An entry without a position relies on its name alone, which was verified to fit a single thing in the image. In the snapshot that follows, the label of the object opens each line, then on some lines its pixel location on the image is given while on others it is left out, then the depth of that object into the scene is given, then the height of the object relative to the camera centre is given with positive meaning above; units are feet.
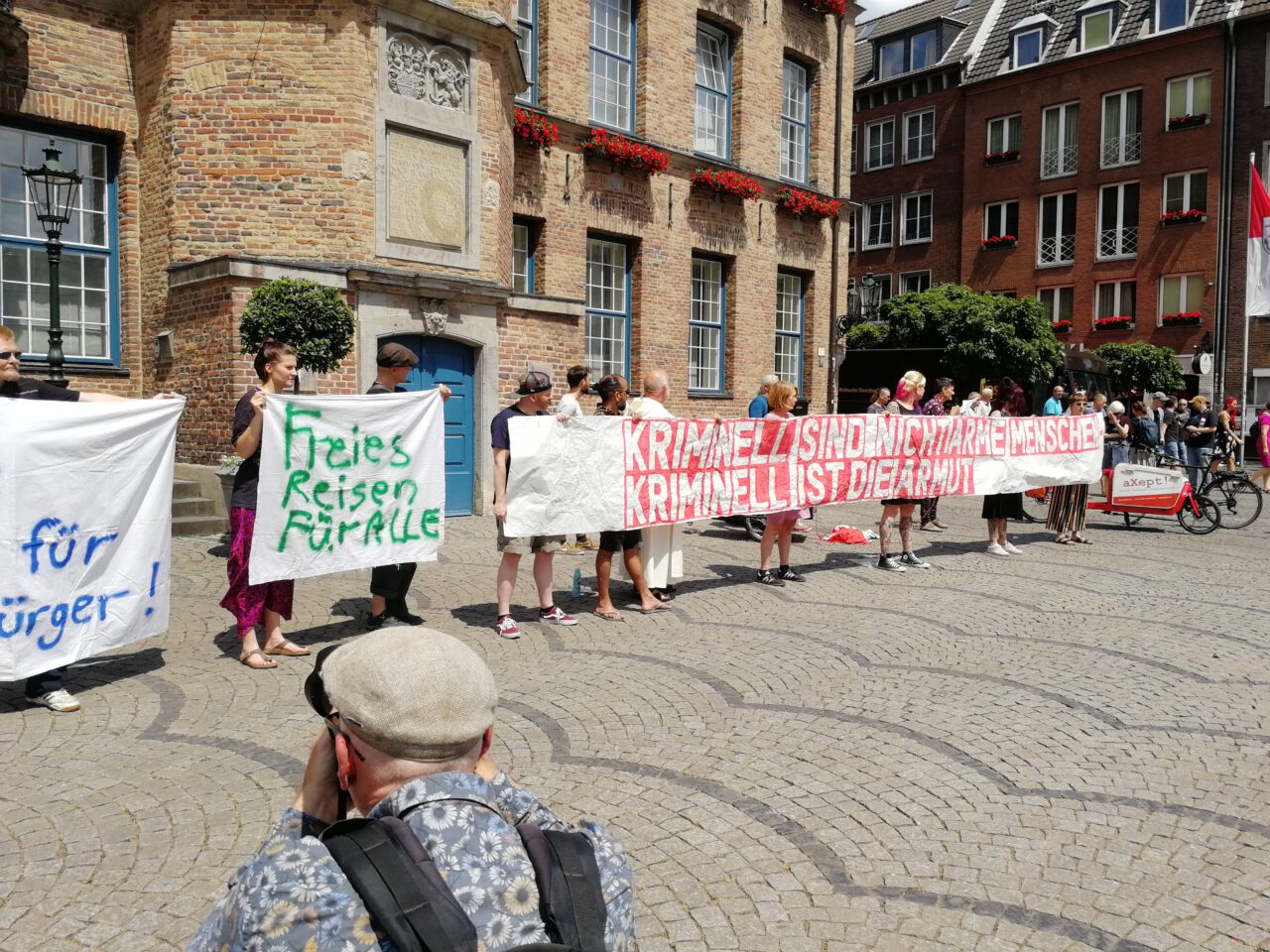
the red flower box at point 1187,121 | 108.17 +33.32
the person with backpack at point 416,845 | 4.73 -2.11
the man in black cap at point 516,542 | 23.16 -2.75
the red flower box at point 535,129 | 50.85 +15.01
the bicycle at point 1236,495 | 45.80 -2.89
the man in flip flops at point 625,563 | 25.73 -3.65
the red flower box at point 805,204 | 67.51 +15.24
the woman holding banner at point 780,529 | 30.50 -3.02
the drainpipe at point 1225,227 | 105.81 +21.57
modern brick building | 109.09 +31.64
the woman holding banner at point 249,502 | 20.25 -1.58
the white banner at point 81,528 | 16.98 -1.87
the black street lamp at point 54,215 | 35.63 +7.38
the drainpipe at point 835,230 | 72.08 +14.46
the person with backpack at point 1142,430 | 67.00 +0.11
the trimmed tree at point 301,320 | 33.27 +3.39
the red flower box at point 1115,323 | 112.98 +12.14
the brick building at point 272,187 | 39.32 +9.60
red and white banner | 24.58 -1.05
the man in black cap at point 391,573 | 22.84 -3.37
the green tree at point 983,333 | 88.17 +8.65
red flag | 67.10 +11.65
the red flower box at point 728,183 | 61.41 +15.06
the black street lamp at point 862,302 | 74.13 +9.89
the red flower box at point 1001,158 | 122.83 +33.15
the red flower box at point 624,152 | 54.75 +15.10
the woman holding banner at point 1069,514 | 40.78 -3.30
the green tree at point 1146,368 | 102.06 +6.43
